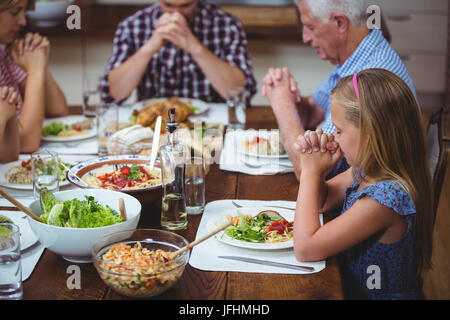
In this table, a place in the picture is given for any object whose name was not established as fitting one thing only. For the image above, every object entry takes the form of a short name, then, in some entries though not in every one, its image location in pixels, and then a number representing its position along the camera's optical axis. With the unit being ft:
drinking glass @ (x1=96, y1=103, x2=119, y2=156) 6.08
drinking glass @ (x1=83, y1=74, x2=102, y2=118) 7.41
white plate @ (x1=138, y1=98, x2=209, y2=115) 7.82
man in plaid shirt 8.78
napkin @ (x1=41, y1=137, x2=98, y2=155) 6.27
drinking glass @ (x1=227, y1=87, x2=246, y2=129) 7.03
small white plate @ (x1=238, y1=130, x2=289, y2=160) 5.94
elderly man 5.81
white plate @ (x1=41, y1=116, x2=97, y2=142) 6.57
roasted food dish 6.85
